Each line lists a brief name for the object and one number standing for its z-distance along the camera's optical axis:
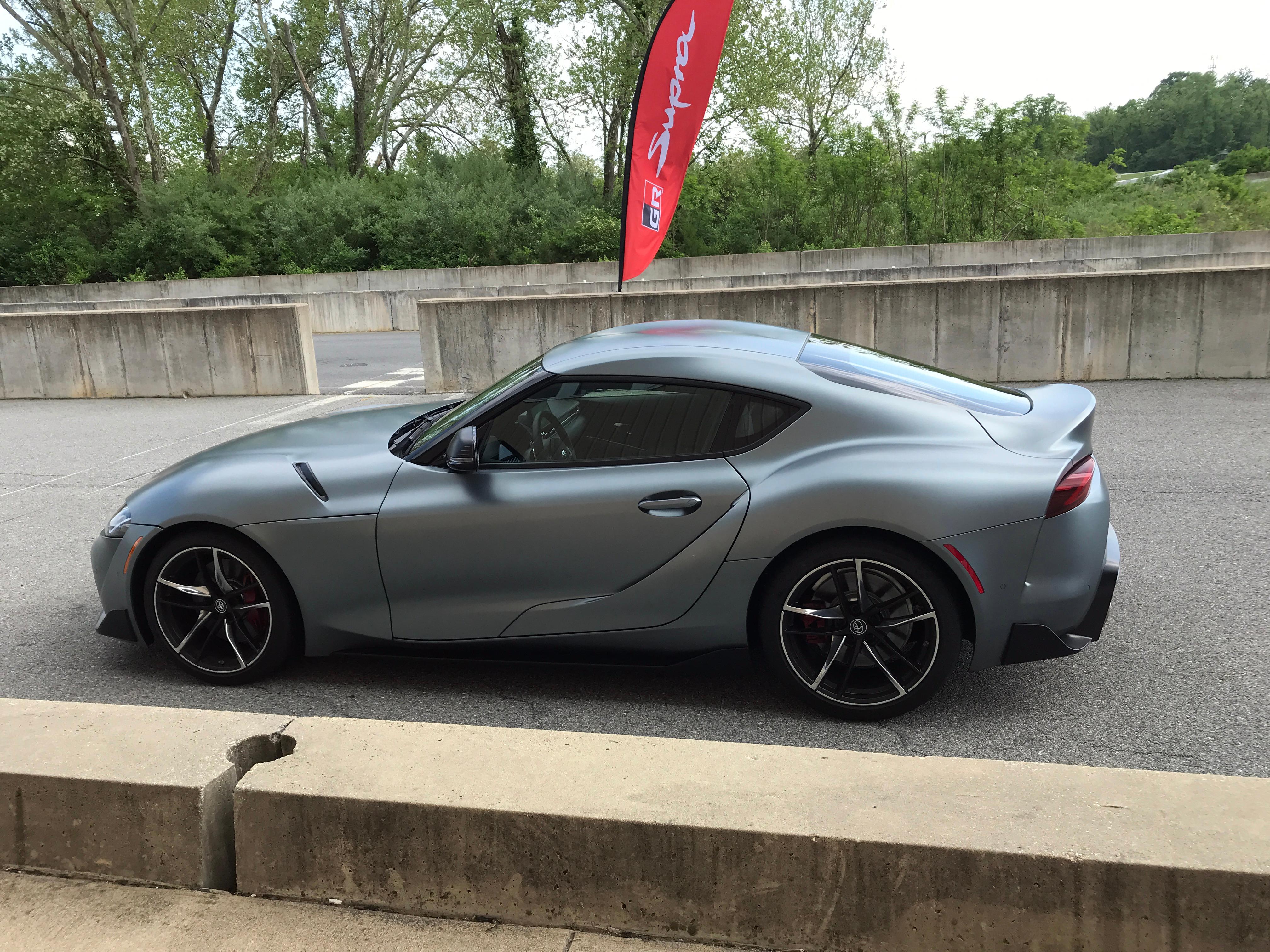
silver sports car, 3.52
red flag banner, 10.66
